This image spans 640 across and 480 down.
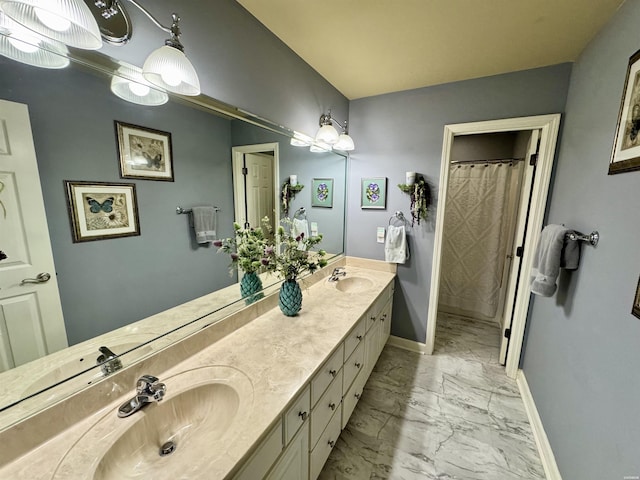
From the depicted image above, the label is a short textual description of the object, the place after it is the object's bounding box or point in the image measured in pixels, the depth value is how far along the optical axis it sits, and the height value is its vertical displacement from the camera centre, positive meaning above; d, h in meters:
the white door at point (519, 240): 1.95 -0.30
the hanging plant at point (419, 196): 2.17 +0.05
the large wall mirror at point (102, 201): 0.72 -0.01
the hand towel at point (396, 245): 2.30 -0.40
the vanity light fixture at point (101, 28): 0.60 +0.44
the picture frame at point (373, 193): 2.37 +0.08
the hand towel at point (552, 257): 1.33 -0.29
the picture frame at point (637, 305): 0.88 -0.35
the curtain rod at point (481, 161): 2.85 +0.49
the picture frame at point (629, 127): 0.99 +0.32
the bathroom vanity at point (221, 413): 0.67 -0.69
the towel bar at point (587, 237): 1.19 -0.16
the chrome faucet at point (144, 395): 0.80 -0.65
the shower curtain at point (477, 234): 2.94 -0.38
